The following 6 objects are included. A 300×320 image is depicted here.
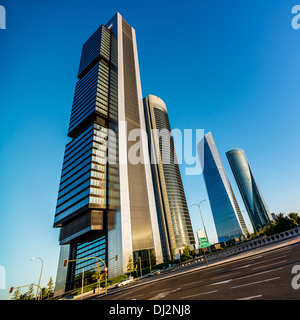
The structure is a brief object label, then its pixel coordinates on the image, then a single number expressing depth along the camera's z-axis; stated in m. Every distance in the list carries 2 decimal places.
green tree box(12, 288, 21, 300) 73.12
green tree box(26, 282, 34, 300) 76.19
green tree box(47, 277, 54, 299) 78.32
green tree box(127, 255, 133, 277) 53.24
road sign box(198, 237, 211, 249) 27.72
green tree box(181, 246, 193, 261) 64.06
